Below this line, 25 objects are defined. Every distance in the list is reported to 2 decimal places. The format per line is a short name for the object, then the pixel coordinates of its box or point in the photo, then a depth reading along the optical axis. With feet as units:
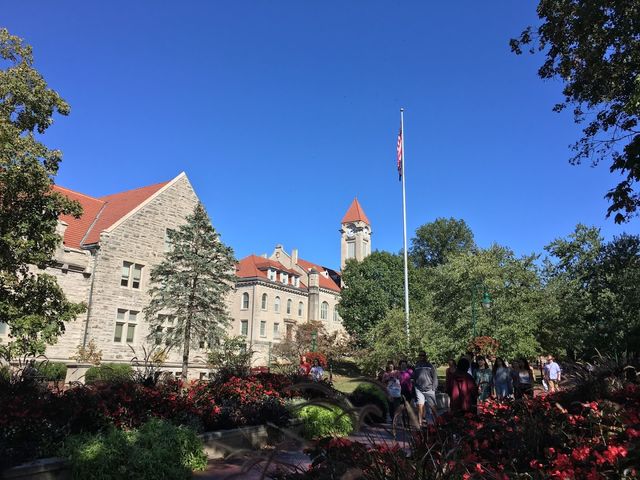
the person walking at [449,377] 32.13
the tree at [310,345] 124.74
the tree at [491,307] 90.38
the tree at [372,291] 169.07
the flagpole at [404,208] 99.81
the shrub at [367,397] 46.39
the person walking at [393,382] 40.07
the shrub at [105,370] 75.20
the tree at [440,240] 241.55
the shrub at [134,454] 20.42
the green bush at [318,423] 32.71
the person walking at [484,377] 45.44
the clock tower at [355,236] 271.49
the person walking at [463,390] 30.89
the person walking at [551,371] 53.21
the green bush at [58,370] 73.61
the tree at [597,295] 71.67
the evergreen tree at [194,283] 86.63
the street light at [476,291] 81.13
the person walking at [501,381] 43.93
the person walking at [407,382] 41.88
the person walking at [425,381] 36.55
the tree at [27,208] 43.37
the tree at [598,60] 33.63
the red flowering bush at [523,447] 8.96
